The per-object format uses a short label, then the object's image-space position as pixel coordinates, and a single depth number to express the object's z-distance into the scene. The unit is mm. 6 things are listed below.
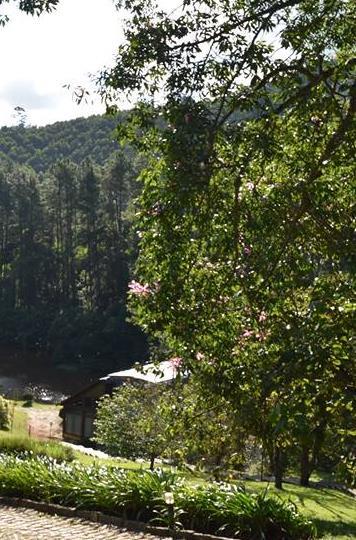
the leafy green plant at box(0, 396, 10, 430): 32119
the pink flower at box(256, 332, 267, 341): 6662
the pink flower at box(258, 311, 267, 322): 6953
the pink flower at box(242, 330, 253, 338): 7096
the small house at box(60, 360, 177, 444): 38156
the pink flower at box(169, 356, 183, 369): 8009
